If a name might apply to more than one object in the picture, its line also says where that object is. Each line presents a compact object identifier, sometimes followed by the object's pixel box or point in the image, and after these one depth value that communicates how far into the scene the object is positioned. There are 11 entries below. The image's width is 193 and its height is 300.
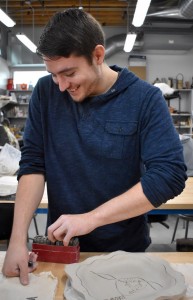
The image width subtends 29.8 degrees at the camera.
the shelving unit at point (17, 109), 8.84
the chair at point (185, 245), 1.96
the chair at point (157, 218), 3.10
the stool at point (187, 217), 3.08
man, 1.02
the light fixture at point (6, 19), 5.77
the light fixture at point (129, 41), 6.94
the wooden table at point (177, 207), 2.21
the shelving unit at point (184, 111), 8.49
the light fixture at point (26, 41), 6.95
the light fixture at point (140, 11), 5.13
